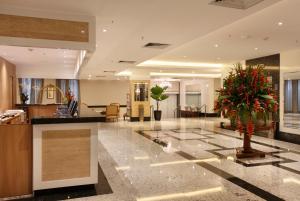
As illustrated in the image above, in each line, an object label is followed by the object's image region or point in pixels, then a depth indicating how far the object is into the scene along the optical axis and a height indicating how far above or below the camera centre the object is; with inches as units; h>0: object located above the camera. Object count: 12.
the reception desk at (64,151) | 139.3 -31.9
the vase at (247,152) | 222.2 -49.7
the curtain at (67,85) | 541.3 +28.4
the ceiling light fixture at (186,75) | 641.0 +62.9
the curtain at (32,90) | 503.2 +15.3
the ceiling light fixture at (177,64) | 452.3 +65.8
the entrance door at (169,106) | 888.9 -29.9
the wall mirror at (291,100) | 311.6 -2.8
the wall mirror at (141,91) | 570.2 +15.7
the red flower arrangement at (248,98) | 208.1 +0.3
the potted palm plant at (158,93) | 576.7 +10.2
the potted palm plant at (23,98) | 388.8 -1.2
